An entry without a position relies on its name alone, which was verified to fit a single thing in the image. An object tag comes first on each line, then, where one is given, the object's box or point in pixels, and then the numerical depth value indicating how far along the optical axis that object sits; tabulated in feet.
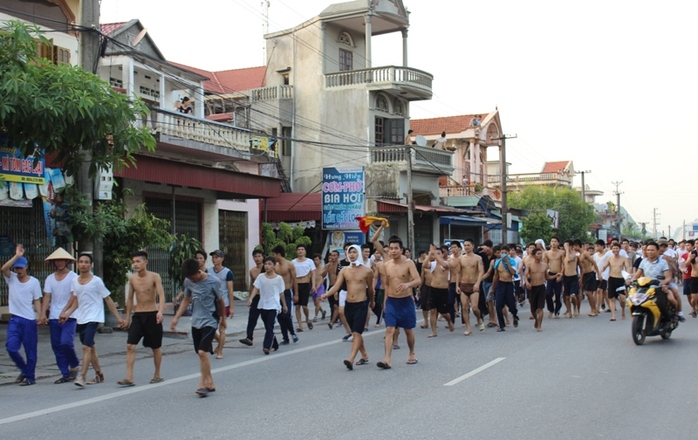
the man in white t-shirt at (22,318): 34.35
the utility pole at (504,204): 125.49
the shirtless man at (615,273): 61.72
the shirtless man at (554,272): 62.28
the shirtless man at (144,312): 32.58
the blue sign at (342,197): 91.86
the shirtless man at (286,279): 47.62
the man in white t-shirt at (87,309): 32.86
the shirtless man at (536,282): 53.78
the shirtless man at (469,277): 52.70
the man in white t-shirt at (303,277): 57.21
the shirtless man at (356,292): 37.33
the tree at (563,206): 196.24
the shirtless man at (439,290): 51.67
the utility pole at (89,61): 48.62
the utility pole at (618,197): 284.65
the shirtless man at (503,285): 53.26
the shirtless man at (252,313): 45.01
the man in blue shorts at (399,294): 36.83
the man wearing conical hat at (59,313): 34.06
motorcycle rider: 46.86
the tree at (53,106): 38.24
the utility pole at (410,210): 99.98
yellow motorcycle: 43.06
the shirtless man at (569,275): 62.64
